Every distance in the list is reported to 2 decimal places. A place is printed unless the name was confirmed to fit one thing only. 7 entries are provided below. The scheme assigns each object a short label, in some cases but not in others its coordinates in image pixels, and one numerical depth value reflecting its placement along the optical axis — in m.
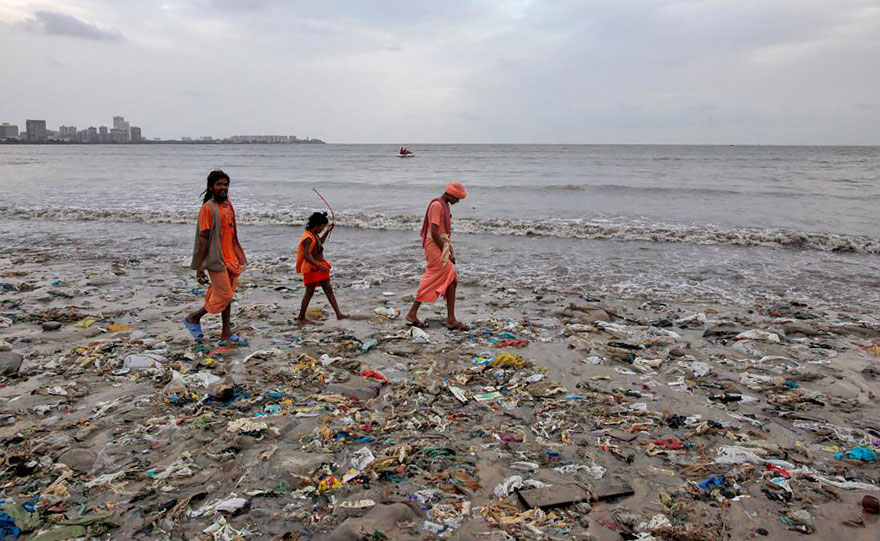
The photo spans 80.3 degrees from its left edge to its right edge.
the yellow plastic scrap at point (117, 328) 6.04
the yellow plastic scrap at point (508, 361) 5.11
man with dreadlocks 5.05
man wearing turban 5.98
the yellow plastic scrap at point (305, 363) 4.97
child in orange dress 6.13
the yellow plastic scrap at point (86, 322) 6.07
